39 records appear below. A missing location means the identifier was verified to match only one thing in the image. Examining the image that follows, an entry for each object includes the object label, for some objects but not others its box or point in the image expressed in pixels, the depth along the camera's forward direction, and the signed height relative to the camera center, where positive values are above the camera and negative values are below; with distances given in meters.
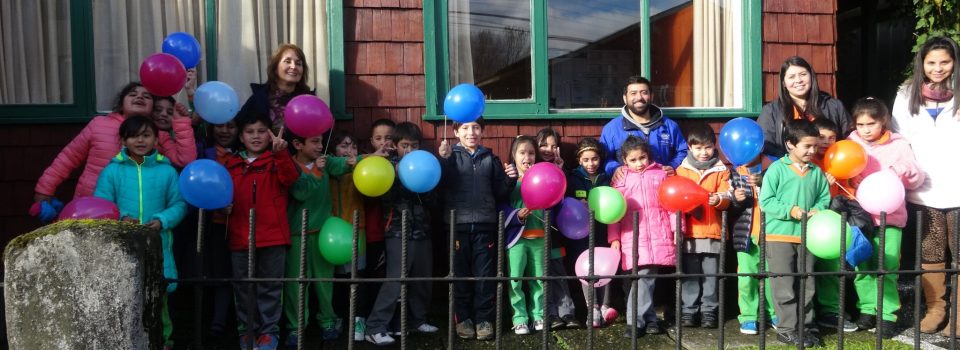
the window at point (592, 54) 5.92 +0.68
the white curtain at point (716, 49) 6.41 +0.72
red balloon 4.93 -0.32
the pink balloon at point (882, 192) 4.86 -0.32
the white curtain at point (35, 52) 5.36 +0.68
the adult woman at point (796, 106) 5.52 +0.22
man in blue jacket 5.61 +0.10
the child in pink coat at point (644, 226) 5.14 -0.53
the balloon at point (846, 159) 4.97 -0.13
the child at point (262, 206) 4.70 -0.32
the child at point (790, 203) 4.95 -0.39
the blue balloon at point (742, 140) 5.08 +0.00
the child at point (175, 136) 4.78 +0.09
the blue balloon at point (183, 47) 5.04 +0.65
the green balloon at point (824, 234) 4.60 -0.54
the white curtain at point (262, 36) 5.61 +0.79
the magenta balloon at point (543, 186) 4.80 -0.24
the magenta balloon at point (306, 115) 4.74 +0.20
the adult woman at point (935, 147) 5.15 -0.07
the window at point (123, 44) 5.38 +0.73
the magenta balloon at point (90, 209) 3.95 -0.27
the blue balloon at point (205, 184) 4.23 -0.17
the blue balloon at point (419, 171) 4.69 -0.14
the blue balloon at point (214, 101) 4.75 +0.29
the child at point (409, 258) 4.96 -0.69
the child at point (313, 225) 4.93 -0.46
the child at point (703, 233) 5.21 -0.59
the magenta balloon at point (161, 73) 4.64 +0.45
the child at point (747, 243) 5.20 -0.66
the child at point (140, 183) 4.45 -0.17
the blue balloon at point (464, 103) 4.94 +0.26
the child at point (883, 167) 5.13 -0.23
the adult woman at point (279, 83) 5.16 +0.43
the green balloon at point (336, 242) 4.75 -0.54
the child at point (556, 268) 5.23 -0.82
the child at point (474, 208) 5.06 -0.39
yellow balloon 4.69 -0.16
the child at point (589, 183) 5.38 -0.26
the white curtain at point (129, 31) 5.48 +0.82
